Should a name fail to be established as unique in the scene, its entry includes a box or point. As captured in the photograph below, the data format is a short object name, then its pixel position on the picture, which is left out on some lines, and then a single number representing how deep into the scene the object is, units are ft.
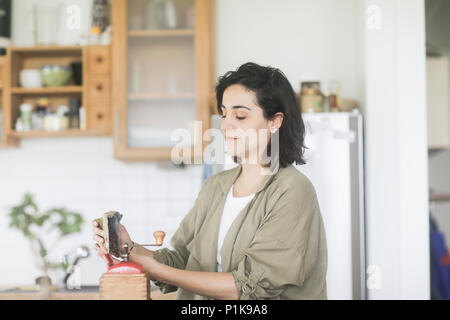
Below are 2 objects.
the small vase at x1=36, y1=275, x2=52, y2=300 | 8.61
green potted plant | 9.43
